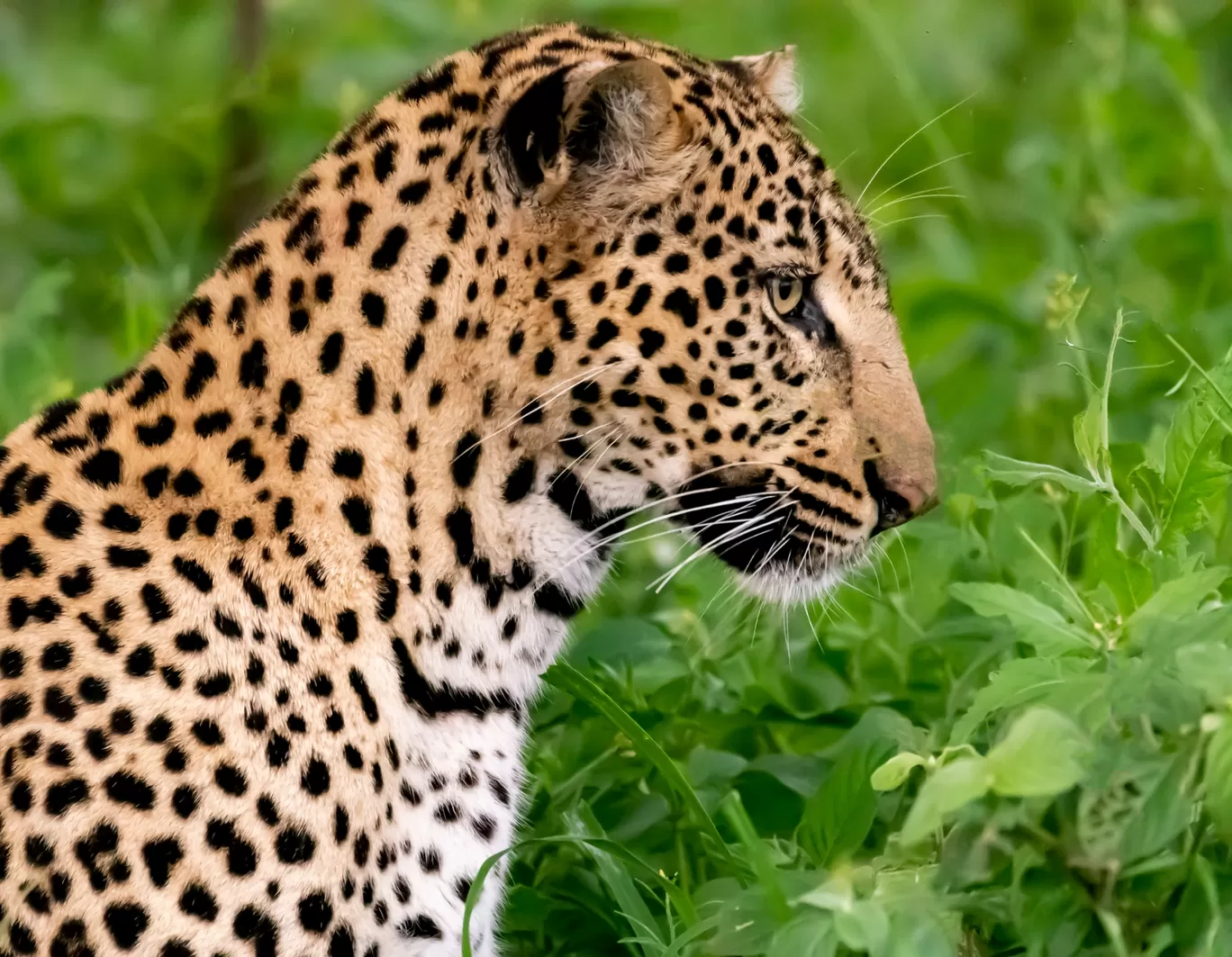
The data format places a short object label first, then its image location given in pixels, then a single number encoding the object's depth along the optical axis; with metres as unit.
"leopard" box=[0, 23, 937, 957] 6.74
